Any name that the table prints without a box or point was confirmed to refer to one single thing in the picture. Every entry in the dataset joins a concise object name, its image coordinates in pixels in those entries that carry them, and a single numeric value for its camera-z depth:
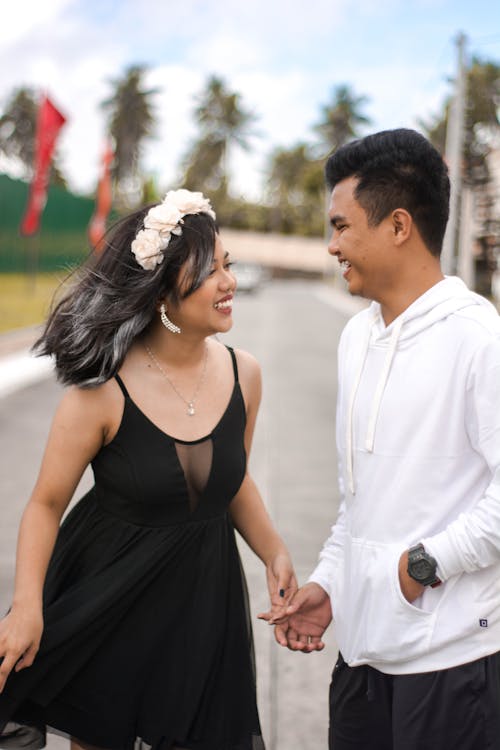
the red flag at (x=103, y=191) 28.08
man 1.66
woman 2.09
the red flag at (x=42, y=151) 18.72
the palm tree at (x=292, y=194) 77.19
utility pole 13.24
